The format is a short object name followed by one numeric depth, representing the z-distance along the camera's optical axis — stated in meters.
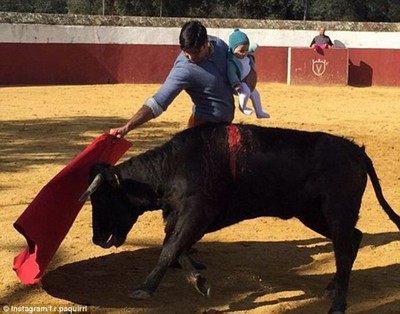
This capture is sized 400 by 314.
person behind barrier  19.30
